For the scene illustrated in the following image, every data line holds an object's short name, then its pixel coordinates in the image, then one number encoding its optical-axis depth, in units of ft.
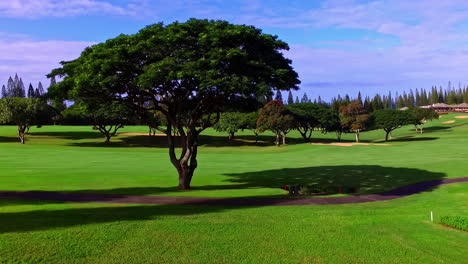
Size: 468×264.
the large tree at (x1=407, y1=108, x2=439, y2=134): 386.38
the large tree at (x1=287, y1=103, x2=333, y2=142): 349.20
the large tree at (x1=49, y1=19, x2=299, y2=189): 82.79
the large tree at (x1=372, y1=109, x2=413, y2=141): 329.93
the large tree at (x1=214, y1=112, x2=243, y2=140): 330.75
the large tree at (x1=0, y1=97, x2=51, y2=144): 272.10
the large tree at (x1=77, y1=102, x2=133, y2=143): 253.44
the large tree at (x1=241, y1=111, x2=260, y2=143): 339.77
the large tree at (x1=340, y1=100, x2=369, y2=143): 335.88
